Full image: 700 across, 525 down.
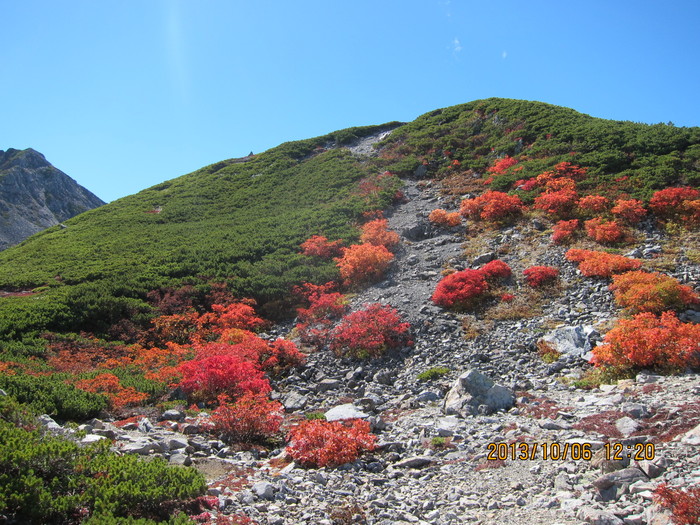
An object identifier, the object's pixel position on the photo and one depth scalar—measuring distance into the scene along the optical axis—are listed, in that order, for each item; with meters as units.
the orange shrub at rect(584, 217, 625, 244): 19.00
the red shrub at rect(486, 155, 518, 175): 32.94
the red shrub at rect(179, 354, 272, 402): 12.56
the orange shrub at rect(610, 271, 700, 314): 12.96
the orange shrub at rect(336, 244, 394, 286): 22.62
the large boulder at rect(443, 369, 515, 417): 10.38
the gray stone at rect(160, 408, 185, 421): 11.01
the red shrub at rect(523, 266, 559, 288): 17.42
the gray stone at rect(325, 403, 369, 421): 10.67
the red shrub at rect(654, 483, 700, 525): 4.51
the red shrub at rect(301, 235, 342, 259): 26.58
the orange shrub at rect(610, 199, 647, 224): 20.19
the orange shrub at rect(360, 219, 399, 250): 25.84
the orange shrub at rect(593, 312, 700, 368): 10.15
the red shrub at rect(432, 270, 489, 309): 17.39
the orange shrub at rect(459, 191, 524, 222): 25.05
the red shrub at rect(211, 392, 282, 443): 9.88
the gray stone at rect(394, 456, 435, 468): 8.06
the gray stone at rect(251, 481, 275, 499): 6.79
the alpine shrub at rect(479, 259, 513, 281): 18.77
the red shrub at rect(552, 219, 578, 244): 20.44
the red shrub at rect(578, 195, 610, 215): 21.89
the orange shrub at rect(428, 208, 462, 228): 26.64
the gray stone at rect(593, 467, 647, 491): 5.66
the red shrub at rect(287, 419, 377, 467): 8.30
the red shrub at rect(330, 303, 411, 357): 15.56
